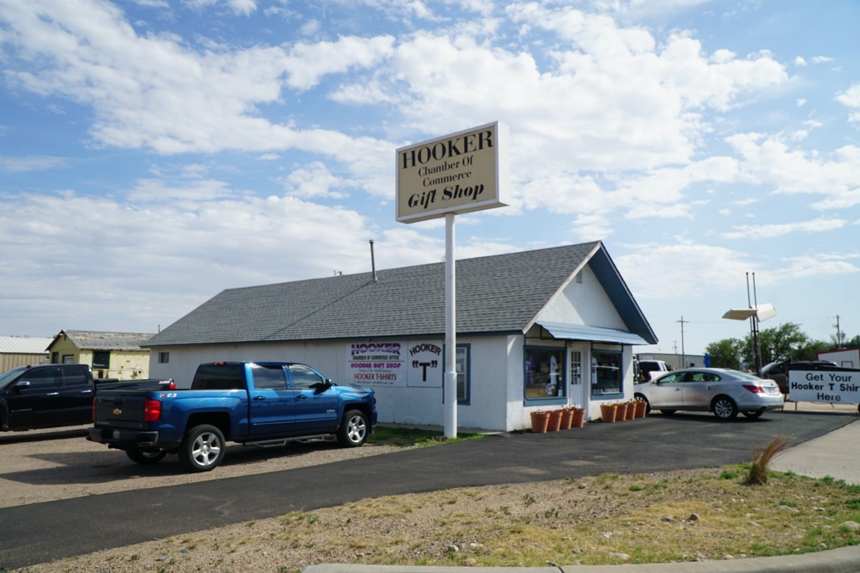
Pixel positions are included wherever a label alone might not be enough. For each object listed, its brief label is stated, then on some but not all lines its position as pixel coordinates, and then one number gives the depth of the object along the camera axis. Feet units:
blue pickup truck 37.50
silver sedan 66.59
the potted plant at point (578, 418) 61.41
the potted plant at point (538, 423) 57.11
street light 112.73
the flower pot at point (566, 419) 59.88
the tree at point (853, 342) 342.97
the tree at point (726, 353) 293.23
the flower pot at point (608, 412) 67.67
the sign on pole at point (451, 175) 54.19
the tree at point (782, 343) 261.03
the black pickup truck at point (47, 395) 52.49
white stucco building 58.59
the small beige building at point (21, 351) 156.87
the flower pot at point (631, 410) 70.95
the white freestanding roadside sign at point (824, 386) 78.43
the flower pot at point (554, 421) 58.13
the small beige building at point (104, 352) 131.34
